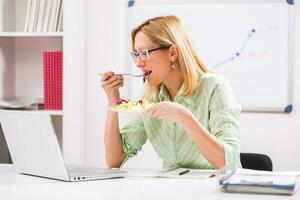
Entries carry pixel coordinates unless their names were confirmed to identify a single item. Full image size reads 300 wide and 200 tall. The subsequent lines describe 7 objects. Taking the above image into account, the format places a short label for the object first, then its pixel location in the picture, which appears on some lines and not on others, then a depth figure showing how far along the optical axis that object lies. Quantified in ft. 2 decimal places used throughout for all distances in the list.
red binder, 10.87
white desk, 6.21
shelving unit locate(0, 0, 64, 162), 11.43
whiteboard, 10.96
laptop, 6.78
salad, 7.60
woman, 7.76
